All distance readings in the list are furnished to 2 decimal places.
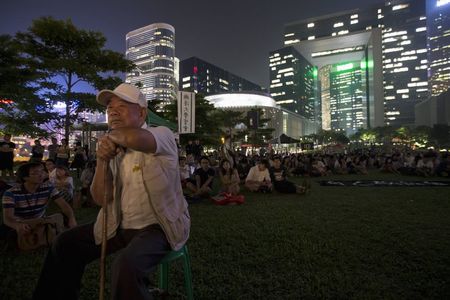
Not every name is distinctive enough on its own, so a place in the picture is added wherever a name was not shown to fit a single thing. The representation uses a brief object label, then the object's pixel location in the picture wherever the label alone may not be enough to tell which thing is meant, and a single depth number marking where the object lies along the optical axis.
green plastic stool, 1.94
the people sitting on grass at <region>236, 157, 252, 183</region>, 11.69
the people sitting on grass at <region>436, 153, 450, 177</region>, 12.78
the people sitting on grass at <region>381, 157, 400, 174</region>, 15.97
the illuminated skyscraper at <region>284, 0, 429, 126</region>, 112.62
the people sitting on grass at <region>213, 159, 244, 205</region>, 8.55
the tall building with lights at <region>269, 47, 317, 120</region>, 134.88
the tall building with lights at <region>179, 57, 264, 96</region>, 136.00
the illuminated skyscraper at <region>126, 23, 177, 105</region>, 123.31
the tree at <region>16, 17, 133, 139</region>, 12.85
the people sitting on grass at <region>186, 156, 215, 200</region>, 8.13
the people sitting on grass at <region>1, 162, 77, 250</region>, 3.66
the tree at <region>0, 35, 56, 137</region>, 12.12
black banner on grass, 10.33
